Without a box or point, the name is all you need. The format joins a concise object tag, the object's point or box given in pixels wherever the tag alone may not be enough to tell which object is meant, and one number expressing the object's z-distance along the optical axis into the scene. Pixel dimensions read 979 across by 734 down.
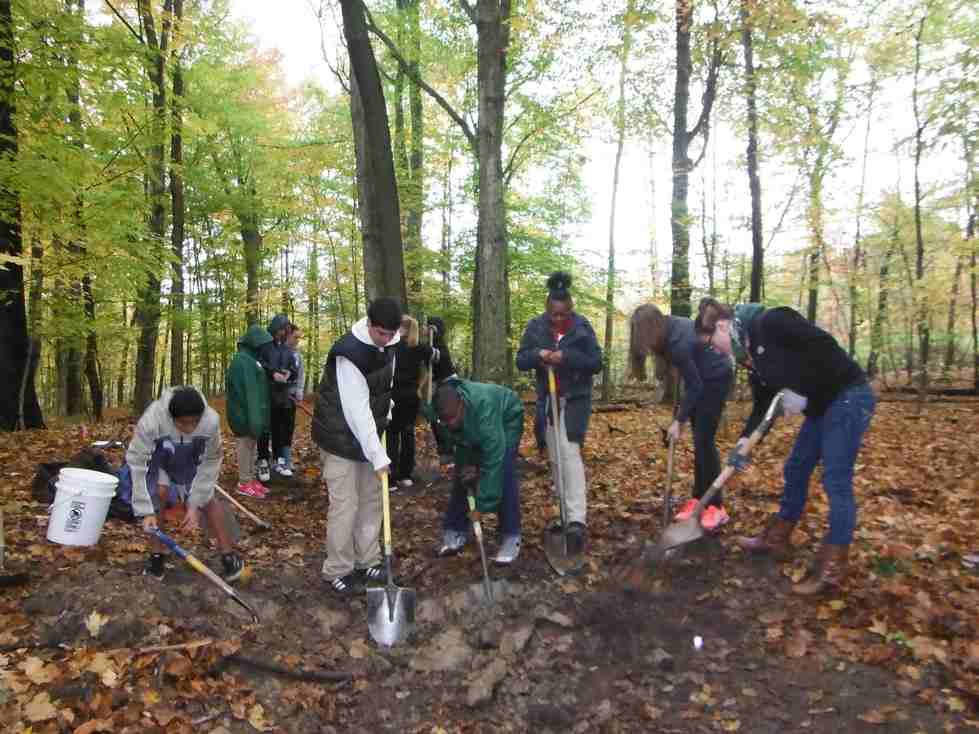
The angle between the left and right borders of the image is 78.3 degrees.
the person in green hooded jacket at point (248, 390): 6.23
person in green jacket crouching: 4.28
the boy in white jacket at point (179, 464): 3.88
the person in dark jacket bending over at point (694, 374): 4.45
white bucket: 3.97
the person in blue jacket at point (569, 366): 4.81
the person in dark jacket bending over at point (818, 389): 3.67
